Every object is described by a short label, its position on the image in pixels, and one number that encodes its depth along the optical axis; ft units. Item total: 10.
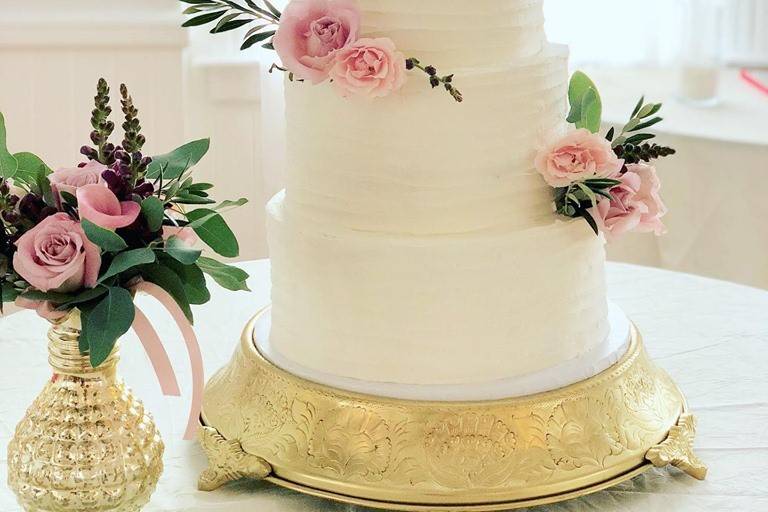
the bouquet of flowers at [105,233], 4.54
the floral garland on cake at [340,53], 4.89
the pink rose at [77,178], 4.65
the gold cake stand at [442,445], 4.96
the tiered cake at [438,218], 5.05
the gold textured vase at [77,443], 4.73
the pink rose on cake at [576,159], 5.11
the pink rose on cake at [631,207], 5.21
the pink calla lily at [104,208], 4.52
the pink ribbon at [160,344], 4.67
